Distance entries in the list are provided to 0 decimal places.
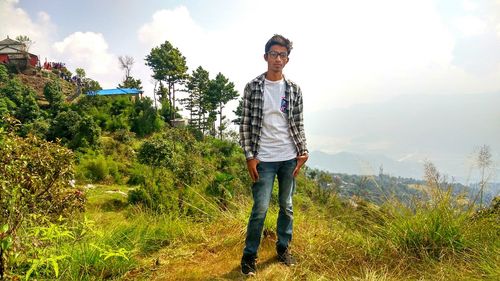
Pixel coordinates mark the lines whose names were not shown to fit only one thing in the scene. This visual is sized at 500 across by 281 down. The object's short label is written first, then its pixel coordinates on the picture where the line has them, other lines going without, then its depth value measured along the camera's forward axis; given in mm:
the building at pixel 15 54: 39156
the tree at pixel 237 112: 39475
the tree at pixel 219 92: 39406
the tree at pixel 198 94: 38969
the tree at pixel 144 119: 31375
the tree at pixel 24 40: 41256
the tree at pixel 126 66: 44938
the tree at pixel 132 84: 42875
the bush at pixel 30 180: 1895
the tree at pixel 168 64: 36406
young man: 2727
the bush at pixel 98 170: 21188
